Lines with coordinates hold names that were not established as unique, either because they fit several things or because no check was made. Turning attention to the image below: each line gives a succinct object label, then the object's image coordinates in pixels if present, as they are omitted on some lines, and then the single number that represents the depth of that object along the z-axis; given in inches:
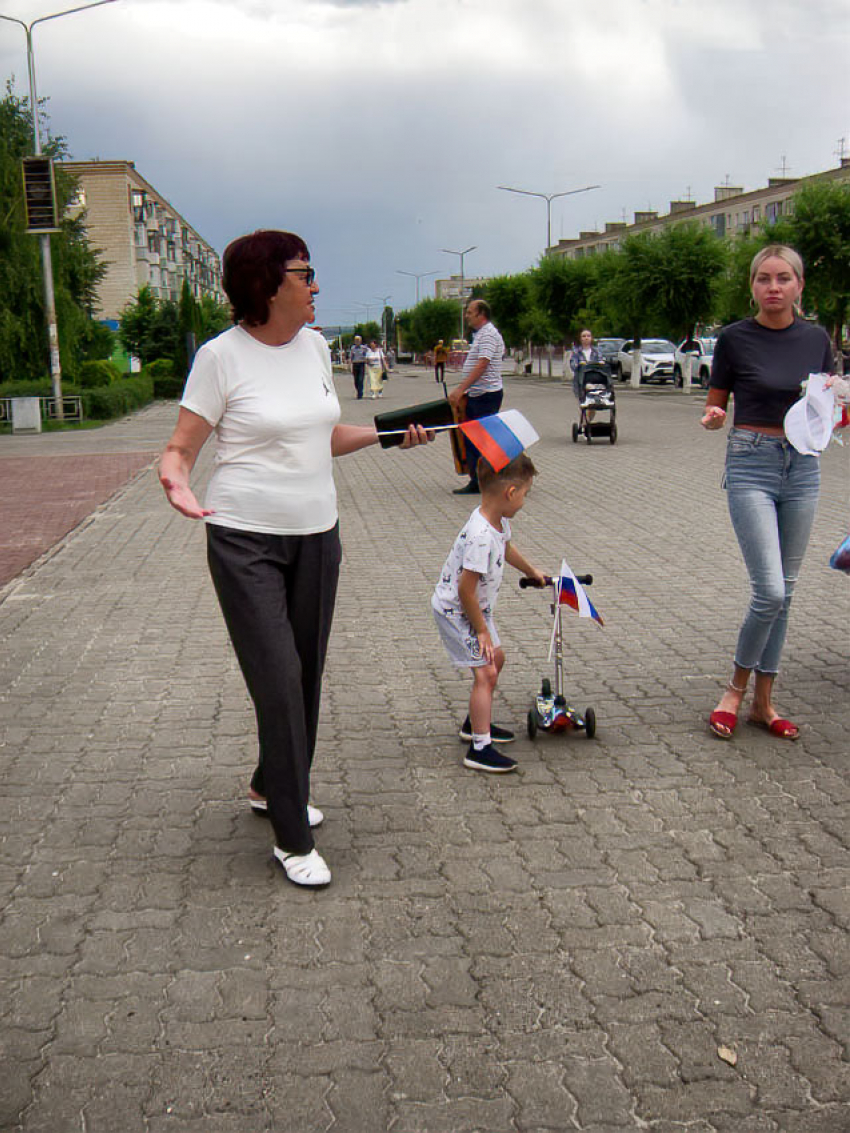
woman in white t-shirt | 144.6
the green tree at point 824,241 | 1358.3
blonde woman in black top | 193.6
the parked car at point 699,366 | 1638.8
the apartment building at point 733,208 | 3457.2
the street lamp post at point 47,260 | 1097.4
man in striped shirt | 473.7
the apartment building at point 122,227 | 3267.7
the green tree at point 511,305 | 2677.2
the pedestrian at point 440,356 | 1694.1
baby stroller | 786.2
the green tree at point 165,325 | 2036.2
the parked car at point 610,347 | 1990.7
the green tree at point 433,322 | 4279.0
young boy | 183.2
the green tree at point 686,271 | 1675.7
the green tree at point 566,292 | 2192.4
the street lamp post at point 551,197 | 2481.7
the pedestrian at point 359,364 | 1595.7
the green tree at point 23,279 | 1258.6
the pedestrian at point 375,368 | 1557.6
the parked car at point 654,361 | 1871.3
